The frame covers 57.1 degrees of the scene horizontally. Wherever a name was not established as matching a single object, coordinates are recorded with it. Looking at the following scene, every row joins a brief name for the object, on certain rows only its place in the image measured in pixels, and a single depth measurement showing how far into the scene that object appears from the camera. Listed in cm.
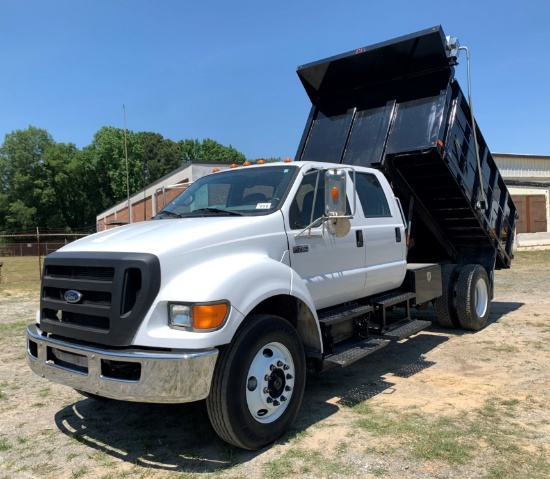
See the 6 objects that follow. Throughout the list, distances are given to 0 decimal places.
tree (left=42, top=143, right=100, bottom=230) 6544
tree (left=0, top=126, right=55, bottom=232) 6238
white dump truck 342
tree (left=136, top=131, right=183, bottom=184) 7369
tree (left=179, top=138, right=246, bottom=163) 8025
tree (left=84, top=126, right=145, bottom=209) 6881
